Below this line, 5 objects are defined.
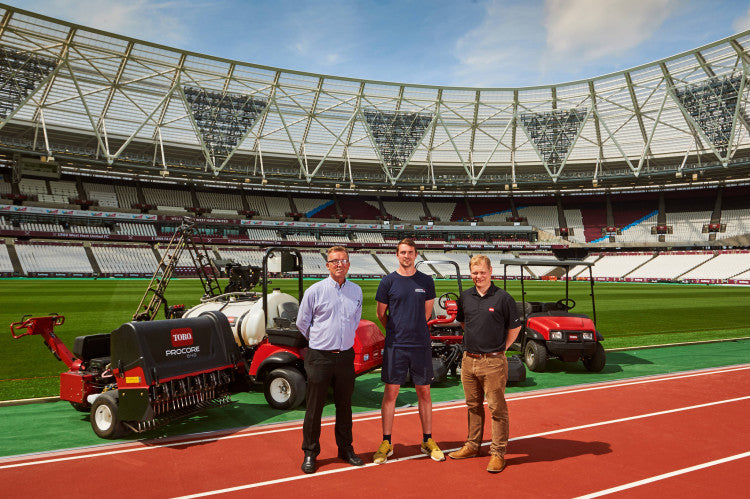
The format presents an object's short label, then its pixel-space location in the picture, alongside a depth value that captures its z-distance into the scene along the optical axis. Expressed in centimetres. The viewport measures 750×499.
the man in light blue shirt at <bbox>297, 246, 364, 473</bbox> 462
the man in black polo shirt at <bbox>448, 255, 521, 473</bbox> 466
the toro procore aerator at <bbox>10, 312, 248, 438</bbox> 525
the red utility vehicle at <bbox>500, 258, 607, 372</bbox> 900
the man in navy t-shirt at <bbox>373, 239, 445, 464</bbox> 478
